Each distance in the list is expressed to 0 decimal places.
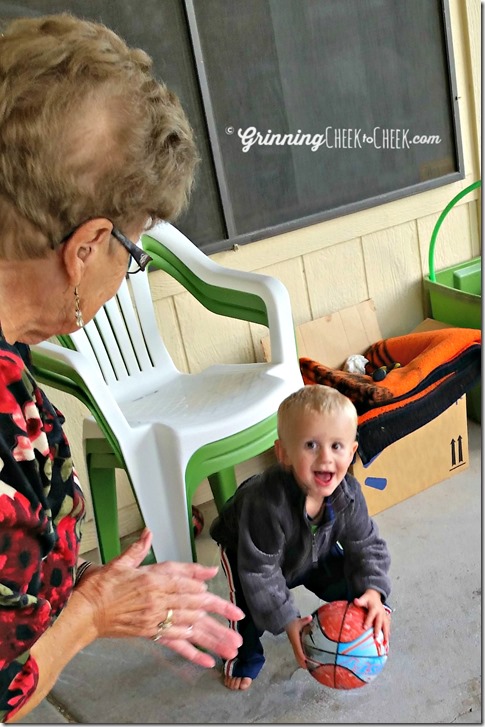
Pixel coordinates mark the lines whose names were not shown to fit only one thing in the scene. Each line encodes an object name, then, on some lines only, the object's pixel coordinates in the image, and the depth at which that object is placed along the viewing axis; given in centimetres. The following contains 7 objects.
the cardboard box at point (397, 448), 264
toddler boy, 188
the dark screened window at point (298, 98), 259
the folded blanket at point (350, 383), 260
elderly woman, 107
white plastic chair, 206
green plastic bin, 303
